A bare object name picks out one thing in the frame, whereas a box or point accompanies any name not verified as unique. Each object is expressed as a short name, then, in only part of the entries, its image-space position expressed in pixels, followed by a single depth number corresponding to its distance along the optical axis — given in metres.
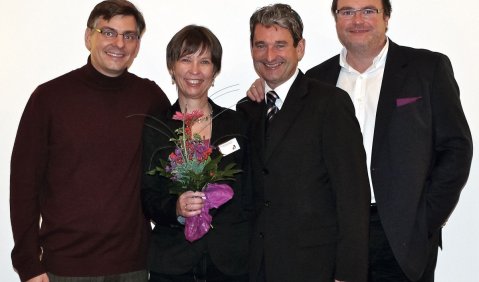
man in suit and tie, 2.63
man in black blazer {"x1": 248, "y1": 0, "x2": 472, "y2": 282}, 2.92
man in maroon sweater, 2.92
